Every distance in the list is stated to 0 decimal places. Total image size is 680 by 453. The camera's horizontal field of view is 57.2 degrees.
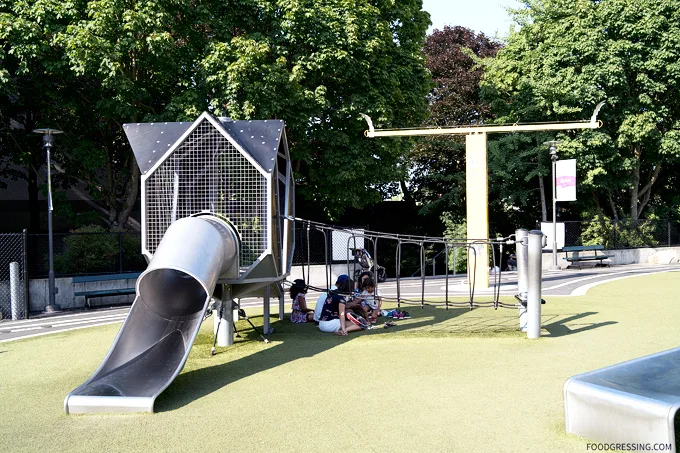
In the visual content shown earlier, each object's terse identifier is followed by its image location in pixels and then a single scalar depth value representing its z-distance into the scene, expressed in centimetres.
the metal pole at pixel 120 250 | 1780
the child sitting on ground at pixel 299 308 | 1197
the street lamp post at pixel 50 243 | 1545
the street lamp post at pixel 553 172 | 2485
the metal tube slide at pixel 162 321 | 636
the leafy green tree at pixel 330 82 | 1811
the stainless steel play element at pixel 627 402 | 435
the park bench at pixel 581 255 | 2597
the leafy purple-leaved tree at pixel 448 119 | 2994
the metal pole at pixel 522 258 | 1015
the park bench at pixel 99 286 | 1623
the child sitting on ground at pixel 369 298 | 1107
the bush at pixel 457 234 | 2645
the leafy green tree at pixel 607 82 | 2633
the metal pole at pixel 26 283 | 1425
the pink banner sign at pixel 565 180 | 2444
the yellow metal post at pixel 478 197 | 1675
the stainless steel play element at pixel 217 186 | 912
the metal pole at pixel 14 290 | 1400
